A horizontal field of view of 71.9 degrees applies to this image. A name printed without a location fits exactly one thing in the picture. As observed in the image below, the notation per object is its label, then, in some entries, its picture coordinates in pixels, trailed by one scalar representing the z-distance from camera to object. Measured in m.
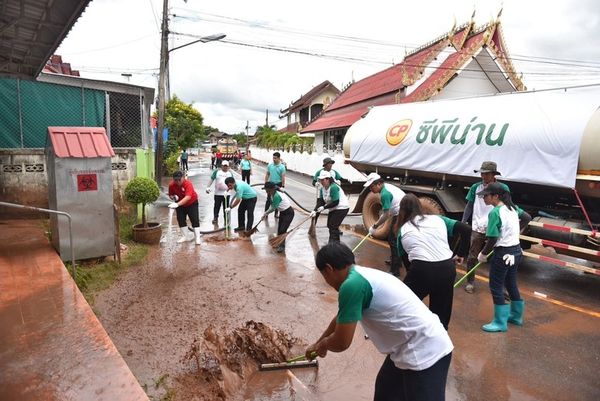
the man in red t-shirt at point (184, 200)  7.71
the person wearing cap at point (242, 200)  8.35
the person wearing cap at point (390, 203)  5.81
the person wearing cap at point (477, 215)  5.61
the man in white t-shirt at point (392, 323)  2.06
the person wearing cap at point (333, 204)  7.15
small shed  5.66
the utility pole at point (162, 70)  15.06
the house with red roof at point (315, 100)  37.06
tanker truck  5.55
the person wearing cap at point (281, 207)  7.73
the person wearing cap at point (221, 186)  9.41
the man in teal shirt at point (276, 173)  10.94
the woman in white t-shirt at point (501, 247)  4.31
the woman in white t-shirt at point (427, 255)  3.33
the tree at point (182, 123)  28.25
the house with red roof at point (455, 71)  16.36
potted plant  7.54
